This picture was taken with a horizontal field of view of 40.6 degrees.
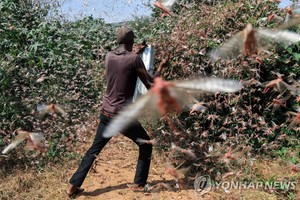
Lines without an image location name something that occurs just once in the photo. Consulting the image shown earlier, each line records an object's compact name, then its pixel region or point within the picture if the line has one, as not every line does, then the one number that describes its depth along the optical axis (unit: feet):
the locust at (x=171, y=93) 4.86
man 11.66
